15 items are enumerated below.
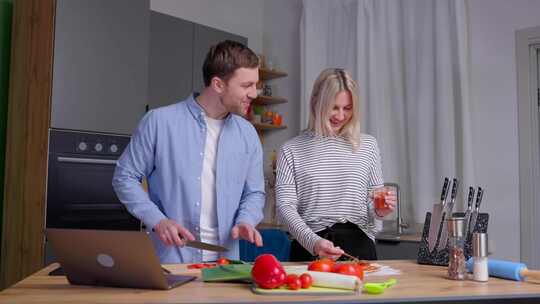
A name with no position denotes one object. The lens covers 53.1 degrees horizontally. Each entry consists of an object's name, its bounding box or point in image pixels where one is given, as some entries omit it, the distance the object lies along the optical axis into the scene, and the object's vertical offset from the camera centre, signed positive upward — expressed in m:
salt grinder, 1.45 -0.18
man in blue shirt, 1.88 +0.09
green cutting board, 1.16 -0.22
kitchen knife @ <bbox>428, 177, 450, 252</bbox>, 1.71 -0.11
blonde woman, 2.00 +0.06
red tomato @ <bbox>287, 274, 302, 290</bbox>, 1.19 -0.21
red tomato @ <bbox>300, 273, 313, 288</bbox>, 1.21 -0.20
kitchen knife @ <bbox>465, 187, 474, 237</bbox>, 1.57 -0.07
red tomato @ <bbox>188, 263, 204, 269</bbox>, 1.57 -0.23
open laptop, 1.16 -0.16
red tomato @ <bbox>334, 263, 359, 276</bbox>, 1.32 -0.20
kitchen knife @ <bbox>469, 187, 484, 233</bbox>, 1.61 -0.08
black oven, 2.95 +0.03
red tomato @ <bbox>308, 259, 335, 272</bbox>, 1.35 -0.19
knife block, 1.74 -0.20
